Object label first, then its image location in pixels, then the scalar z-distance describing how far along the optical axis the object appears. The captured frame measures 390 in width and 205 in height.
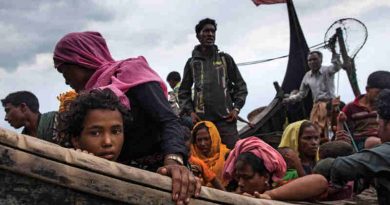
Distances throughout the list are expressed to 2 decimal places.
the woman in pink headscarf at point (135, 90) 2.10
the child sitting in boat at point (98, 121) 1.96
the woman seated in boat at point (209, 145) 4.48
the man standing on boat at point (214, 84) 4.94
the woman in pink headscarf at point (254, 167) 3.12
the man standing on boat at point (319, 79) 6.59
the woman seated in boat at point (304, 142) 3.98
